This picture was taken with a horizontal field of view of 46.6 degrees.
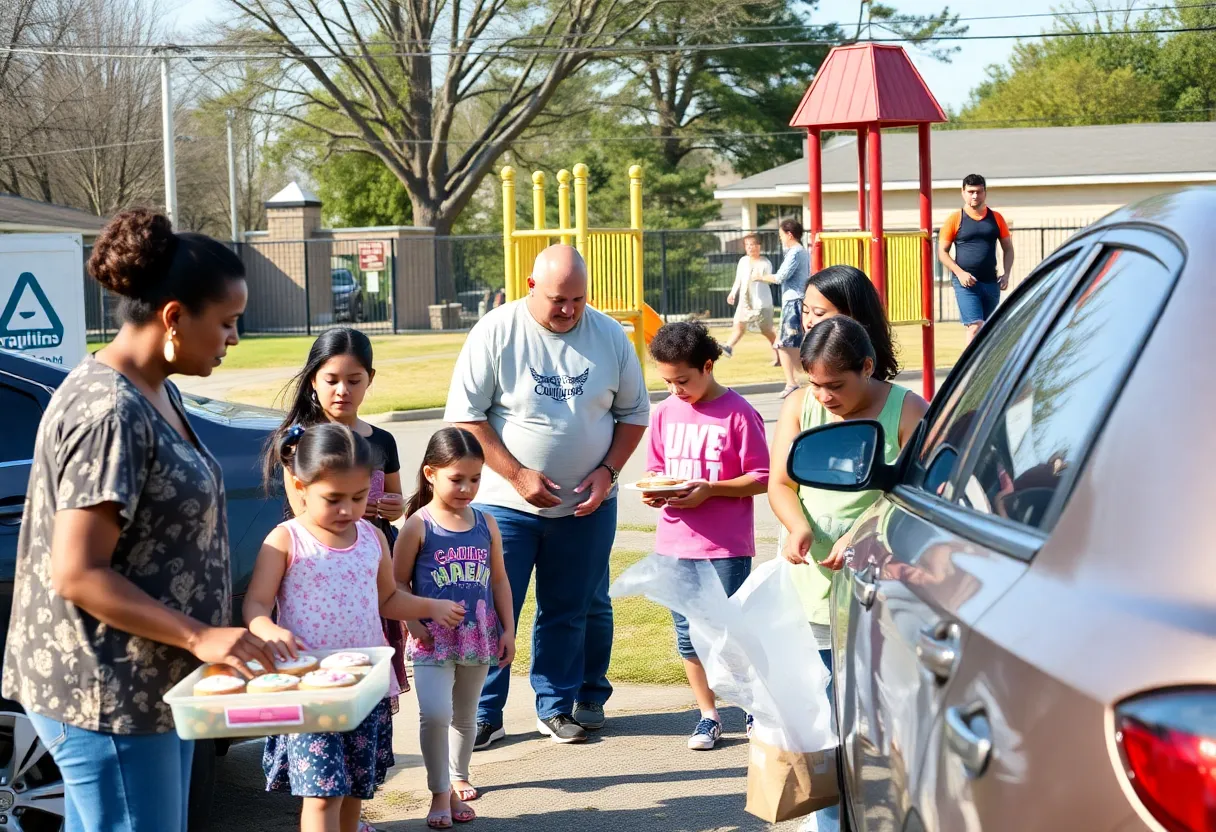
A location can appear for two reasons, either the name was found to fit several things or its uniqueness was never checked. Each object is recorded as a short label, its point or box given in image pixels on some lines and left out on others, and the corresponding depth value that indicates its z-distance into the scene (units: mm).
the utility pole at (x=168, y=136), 35781
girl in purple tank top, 4898
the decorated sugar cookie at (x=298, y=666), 3088
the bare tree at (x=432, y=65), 41469
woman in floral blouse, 2770
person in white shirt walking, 20797
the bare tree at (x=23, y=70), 45312
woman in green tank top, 4258
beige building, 37531
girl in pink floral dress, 3885
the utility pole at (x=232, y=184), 50781
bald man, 5801
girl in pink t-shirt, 5617
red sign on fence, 38844
